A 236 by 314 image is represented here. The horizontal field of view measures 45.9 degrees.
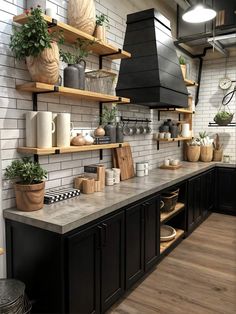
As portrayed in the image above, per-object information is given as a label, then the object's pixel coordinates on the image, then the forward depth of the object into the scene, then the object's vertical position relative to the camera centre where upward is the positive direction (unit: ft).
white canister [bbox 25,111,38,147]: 6.84 +0.08
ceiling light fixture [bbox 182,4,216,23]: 9.78 +4.22
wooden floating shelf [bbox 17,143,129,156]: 6.53 -0.47
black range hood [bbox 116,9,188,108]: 9.84 +2.47
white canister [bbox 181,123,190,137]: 15.26 +0.10
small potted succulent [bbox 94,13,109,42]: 8.36 +3.06
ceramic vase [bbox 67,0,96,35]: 7.81 +3.28
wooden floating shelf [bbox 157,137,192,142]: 12.95 -0.35
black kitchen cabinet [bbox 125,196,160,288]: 7.83 -3.21
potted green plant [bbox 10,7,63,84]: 6.14 +1.86
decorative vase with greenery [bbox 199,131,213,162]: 15.78 -0.96
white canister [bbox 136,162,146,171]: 11.14 -1.38
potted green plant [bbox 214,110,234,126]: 15.99 +0.82
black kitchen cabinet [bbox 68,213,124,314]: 5.88 -3.14
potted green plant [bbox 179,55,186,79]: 13.64 +3.27
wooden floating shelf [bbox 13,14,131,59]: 6.52 +2.59
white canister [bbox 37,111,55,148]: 6.72 +0.03
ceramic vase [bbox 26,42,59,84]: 6.39 +1.51
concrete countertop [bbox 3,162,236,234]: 5.82 -1.84
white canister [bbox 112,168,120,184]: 9.62 -1.49
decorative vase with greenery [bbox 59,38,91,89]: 7.46 +1.67
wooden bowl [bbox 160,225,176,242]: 10.60 -4.03
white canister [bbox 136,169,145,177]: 11.13 -1.66
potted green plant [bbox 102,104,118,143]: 9.18 +0.34
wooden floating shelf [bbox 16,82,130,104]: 6.45 +1.01
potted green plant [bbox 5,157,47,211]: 6.38 -1.25
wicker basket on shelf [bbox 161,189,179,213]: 10.71 -2.64
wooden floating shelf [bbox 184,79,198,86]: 13.83 +2.50
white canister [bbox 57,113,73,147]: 7.23 +0.04
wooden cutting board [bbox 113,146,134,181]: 10.30 -1.13
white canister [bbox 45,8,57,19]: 6.82 +2.89
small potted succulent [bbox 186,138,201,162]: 15.78 -1.09
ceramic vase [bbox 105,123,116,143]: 9.16 +0.00
